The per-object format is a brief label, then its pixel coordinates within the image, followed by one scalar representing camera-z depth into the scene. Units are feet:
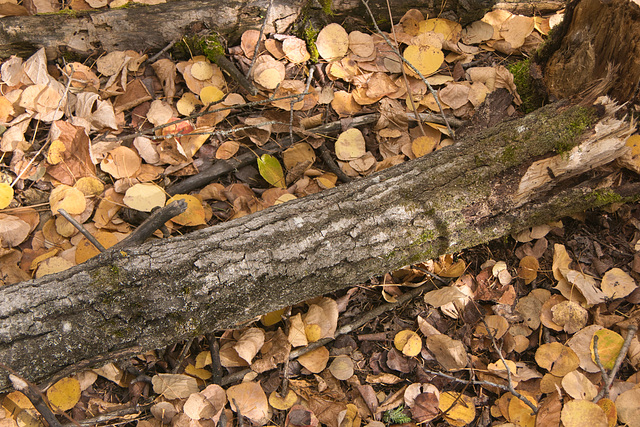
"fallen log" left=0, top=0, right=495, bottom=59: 8.26
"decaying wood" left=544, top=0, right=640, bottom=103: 6.29
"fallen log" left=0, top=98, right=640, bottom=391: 5.48
